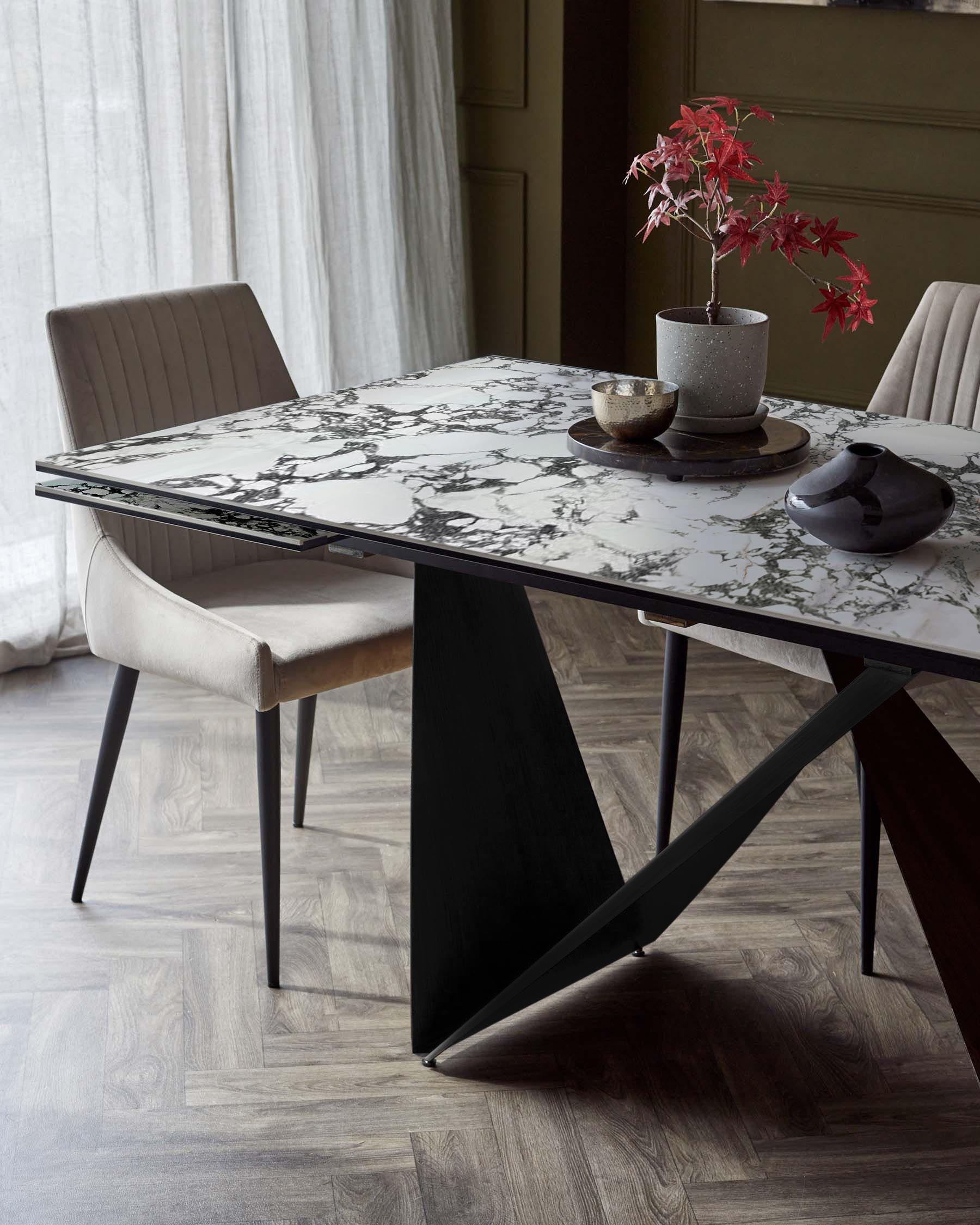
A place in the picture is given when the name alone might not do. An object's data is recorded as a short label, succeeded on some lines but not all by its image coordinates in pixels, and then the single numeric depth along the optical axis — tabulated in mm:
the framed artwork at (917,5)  3174
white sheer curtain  2920
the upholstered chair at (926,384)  2238
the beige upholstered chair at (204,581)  1973
